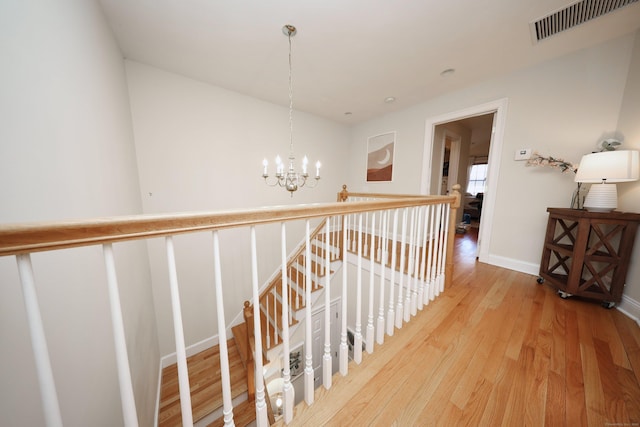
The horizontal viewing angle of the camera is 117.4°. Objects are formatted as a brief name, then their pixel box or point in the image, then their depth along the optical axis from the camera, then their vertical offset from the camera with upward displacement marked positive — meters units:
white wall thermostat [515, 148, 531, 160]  2.17 +0.39
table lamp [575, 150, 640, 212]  1.46 +0.12
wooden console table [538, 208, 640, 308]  1.55 -0.56
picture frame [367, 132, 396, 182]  3.46 +0.56
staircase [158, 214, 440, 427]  2.01 -2.21
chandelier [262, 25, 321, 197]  1.65 +0.13
